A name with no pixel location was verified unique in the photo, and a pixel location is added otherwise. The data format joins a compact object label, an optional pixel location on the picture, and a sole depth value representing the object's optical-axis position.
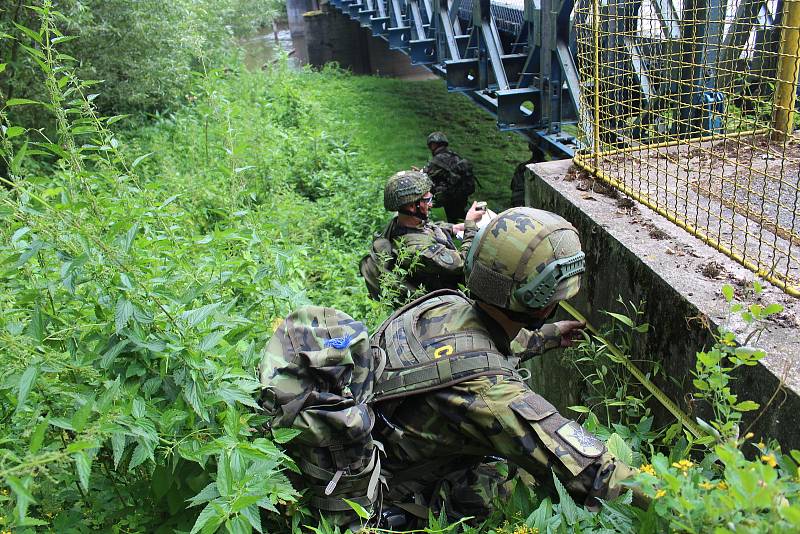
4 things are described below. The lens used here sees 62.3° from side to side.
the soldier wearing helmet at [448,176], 8.12
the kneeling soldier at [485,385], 2.13
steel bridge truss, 4.77
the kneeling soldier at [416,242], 4.81
